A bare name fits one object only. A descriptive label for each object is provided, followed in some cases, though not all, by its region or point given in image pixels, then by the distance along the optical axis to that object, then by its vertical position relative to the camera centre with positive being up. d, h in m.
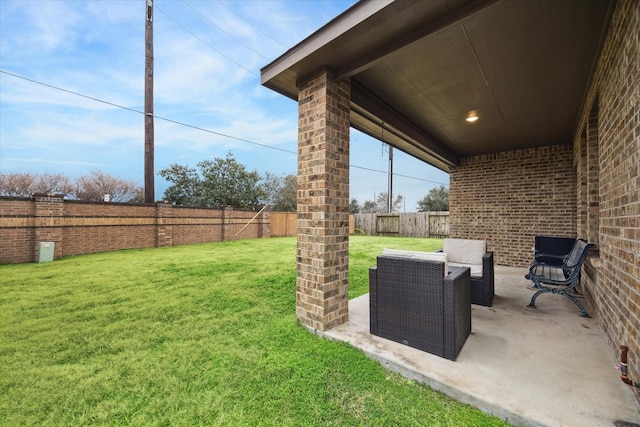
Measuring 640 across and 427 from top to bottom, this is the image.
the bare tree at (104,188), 17.81 +1.93
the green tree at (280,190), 24.98 +2.45
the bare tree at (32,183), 15.54 +1.95
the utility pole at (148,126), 10.59 +3.56
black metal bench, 3.08 -0.78
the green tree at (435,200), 24.06 +1.48
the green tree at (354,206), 30.00 +1.18
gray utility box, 7.10 -0.96
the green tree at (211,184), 16.58 +2.04
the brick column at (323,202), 2.68 +0.14
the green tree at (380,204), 34.62 +1.59
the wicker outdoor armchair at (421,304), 2.17 -0.77
